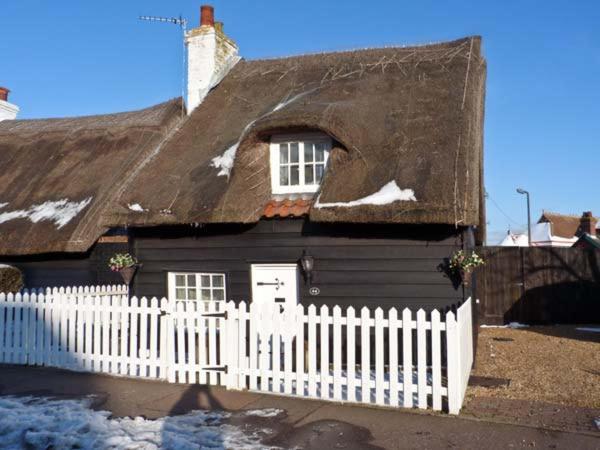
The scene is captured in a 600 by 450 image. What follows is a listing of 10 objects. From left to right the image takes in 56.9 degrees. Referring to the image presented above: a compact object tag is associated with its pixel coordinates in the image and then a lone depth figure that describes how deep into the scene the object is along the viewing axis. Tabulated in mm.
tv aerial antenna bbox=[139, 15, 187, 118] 14797
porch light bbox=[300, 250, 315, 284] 9422
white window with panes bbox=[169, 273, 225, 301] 10469
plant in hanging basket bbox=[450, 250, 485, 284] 8375
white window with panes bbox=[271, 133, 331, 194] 9953
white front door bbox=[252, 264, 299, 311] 9852
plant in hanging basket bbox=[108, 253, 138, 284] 10539
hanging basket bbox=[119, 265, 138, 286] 10648
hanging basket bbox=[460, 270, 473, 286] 8430
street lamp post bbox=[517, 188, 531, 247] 32762
